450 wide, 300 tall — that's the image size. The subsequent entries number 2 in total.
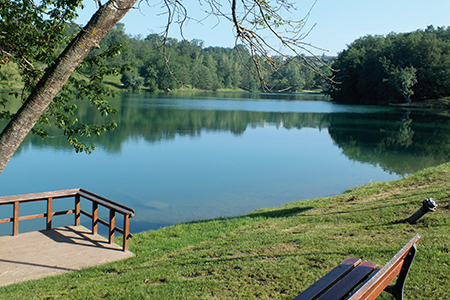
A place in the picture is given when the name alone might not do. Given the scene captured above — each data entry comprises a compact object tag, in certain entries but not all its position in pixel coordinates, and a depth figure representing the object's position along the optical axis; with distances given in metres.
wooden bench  2.93
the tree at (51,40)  3.29
